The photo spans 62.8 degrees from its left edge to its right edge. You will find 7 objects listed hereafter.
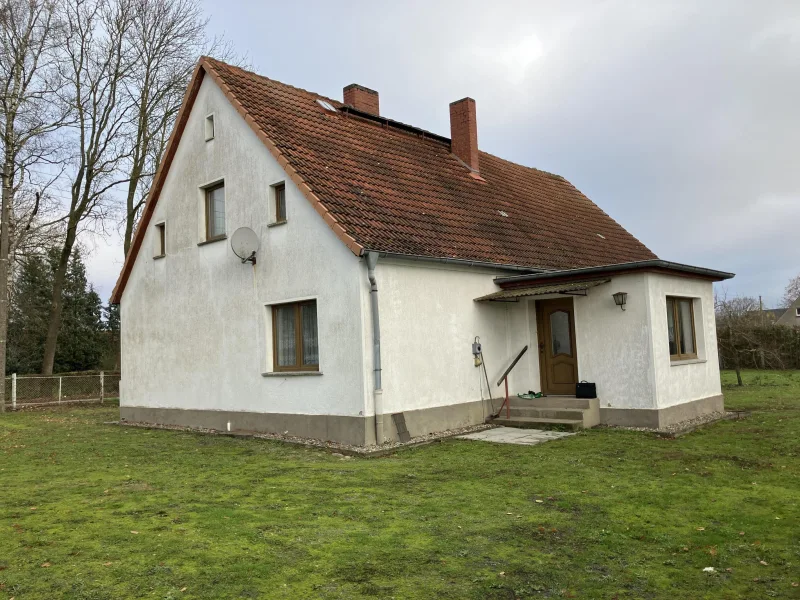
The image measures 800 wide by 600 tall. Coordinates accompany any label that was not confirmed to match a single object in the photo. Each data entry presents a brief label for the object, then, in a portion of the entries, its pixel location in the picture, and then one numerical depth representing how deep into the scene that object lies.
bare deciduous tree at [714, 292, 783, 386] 25.00
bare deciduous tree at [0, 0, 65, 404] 20.08
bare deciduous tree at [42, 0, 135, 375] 24.92
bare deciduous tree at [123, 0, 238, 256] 25.45
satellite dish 12.66
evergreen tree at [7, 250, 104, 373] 35.12
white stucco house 11.30
